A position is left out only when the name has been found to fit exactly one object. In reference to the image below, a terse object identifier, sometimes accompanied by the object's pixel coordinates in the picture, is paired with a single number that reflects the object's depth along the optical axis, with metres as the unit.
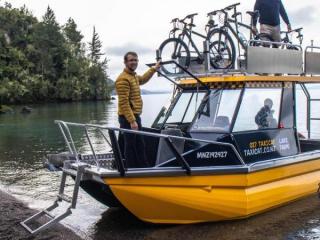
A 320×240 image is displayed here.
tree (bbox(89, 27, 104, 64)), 110.27
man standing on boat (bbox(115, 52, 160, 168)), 7.96
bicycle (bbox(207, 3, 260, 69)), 9.13
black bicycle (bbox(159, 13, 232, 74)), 9.29
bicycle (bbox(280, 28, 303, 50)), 11.17
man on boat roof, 10.57
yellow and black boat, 7.71
